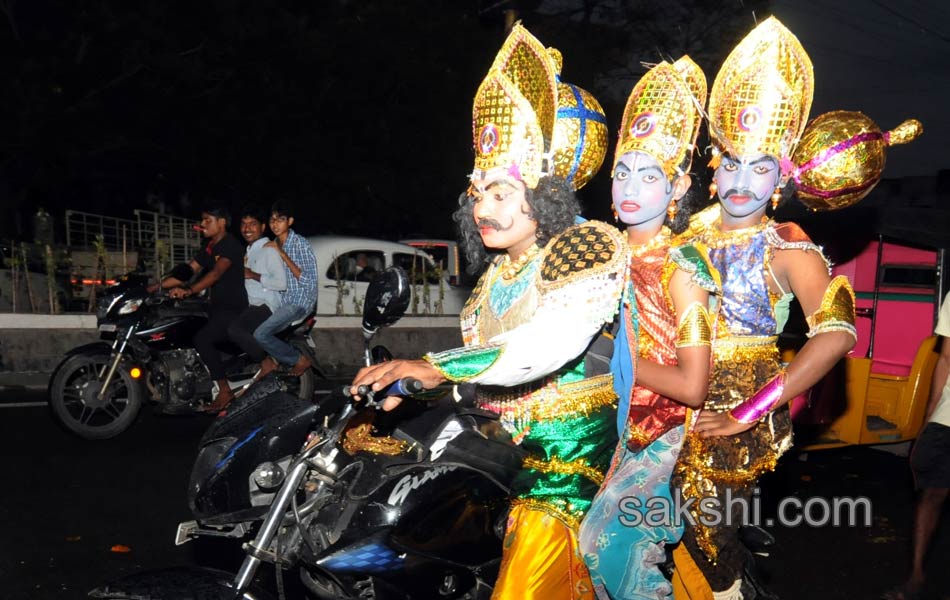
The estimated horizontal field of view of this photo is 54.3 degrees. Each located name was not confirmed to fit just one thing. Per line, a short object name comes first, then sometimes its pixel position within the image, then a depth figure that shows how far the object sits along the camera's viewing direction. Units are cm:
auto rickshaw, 666
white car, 1201
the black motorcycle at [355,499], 235
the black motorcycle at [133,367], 704
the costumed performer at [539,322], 240
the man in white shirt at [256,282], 770
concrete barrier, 972
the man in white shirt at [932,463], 423
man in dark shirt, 759
